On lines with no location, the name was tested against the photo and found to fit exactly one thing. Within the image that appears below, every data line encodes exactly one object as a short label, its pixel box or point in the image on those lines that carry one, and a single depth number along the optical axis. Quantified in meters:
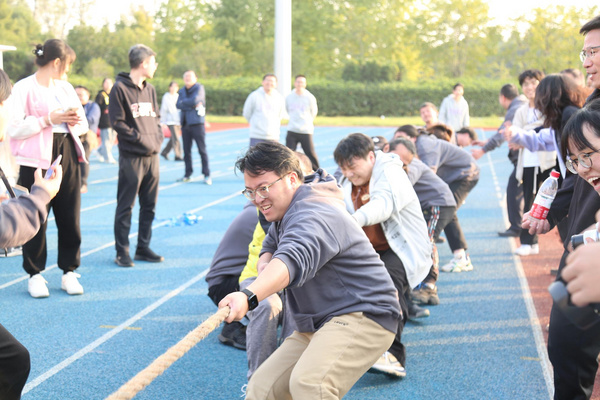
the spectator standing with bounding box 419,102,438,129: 9.40
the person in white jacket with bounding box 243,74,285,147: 12.94
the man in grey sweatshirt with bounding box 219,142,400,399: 3.01
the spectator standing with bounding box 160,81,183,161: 17.56
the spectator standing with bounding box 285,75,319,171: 14.03
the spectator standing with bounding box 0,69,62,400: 2.81
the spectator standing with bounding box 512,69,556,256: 7.83
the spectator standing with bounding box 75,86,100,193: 12.40
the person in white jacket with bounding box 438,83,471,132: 14.43
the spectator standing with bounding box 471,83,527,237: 8.70
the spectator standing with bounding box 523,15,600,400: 2.81
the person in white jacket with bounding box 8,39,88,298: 5.91
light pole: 32.50
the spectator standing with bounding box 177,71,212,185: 13.76
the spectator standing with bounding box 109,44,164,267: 7.23
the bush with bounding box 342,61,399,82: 44.81
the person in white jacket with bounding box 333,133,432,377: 4.80
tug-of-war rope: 2.18
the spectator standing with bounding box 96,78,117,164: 15.52
